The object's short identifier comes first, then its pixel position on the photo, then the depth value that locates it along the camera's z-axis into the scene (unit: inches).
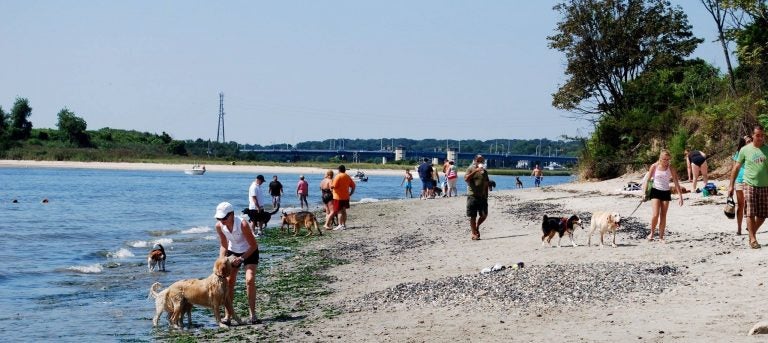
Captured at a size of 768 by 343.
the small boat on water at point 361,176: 3362.2
